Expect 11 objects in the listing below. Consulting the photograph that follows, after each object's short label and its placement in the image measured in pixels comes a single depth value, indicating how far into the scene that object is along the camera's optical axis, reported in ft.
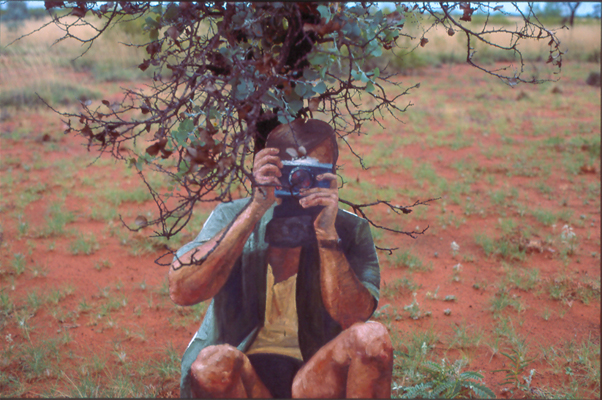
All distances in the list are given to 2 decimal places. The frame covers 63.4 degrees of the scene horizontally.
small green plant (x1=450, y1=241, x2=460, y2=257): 15.07
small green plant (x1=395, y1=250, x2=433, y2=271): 14.84
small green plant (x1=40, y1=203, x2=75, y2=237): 16.31
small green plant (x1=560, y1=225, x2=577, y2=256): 15.65
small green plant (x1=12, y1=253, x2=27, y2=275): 13.67
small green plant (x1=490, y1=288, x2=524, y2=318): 12.59
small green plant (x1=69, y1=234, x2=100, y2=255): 15.30
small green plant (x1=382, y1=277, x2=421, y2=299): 13.39
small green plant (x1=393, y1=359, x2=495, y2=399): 8.80
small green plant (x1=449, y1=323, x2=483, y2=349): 10.97
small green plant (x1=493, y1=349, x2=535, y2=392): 9.46
